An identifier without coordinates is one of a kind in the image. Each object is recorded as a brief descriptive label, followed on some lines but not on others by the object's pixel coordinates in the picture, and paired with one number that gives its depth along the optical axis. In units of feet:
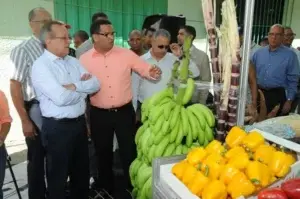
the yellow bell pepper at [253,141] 5.42
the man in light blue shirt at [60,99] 7.96
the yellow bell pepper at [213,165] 5.00
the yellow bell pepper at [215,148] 5.42
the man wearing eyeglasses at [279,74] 13.58
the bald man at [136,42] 15.99
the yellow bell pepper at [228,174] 4.83
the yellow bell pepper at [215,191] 4.60
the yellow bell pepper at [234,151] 5.19
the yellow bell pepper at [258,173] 4.69
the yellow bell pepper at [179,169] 5.21
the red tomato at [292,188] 4.13
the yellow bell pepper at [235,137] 5.59
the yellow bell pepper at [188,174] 5.00
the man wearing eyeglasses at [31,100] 8.73
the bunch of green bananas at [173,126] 6.84
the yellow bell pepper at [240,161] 4.93
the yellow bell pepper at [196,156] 5.35
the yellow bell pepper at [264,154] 5.11
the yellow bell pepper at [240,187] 4.58
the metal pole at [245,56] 5.92
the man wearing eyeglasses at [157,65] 10.64
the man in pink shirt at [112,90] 9.95
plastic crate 4.80
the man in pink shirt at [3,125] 7.69
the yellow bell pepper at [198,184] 4.80
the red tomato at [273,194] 4.11
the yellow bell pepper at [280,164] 4.92
